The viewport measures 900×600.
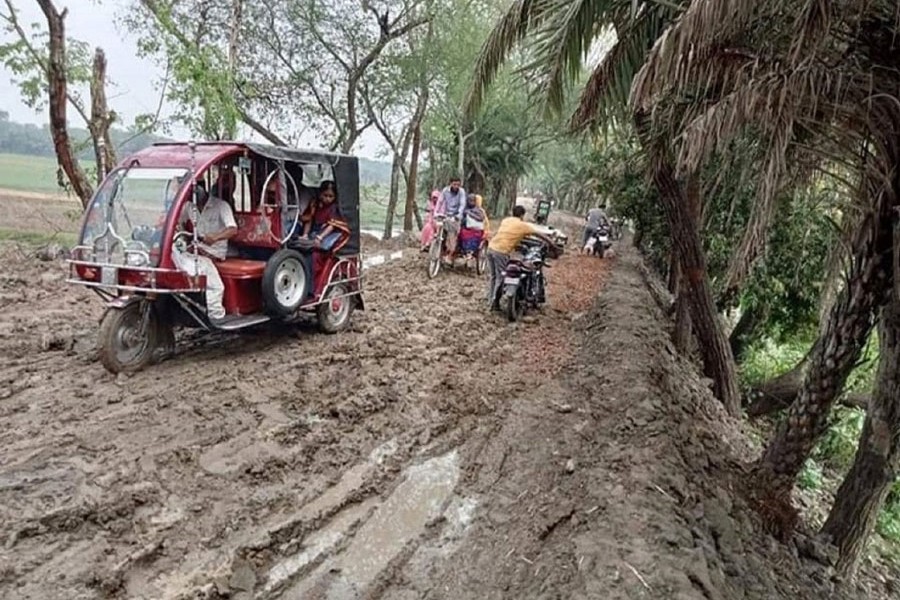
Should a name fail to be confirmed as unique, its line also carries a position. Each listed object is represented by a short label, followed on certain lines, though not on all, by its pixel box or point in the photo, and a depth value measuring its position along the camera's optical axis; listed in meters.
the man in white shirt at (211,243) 5.76
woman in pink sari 13.89
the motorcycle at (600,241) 20.17
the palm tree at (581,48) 5.51
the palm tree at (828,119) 3.77
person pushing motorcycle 9.10
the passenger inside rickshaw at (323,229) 7.20
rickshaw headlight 5.57
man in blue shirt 12.30
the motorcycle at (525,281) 9.12
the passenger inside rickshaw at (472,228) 12.37
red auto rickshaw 5.60
